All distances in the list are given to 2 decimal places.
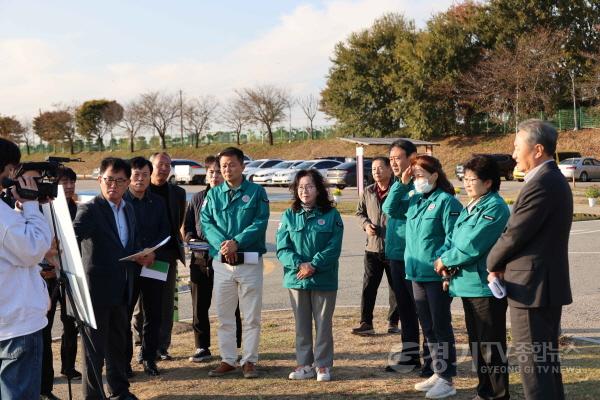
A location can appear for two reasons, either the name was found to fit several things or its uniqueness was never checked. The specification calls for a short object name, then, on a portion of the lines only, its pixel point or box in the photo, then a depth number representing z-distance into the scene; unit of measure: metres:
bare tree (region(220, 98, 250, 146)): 67.75
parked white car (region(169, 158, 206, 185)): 42.41
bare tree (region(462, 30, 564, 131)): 49.56
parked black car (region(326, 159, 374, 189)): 36.72
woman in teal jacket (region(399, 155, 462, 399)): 5.87
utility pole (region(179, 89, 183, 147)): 69.88
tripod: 4.70
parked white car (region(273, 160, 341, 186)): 40.72
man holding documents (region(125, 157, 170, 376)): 6.63
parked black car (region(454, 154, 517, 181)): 41.50
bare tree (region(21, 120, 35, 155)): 79.31
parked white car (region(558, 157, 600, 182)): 40.62
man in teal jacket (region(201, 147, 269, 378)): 6.54
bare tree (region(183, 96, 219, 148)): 69.69
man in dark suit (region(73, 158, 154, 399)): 5.55
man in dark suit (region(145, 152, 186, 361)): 7.19
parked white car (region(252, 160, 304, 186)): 41.92
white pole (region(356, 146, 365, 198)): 17.78
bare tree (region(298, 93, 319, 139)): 66.00
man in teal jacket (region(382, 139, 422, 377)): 6.69
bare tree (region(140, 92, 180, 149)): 69.88
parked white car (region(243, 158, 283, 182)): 44.39
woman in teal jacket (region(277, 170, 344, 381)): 6.32
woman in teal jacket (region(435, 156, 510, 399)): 5.32
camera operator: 3.96
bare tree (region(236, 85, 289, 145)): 66.69
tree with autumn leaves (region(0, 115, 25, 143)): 76.31
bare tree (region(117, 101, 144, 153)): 70.12
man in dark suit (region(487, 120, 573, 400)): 4.53
